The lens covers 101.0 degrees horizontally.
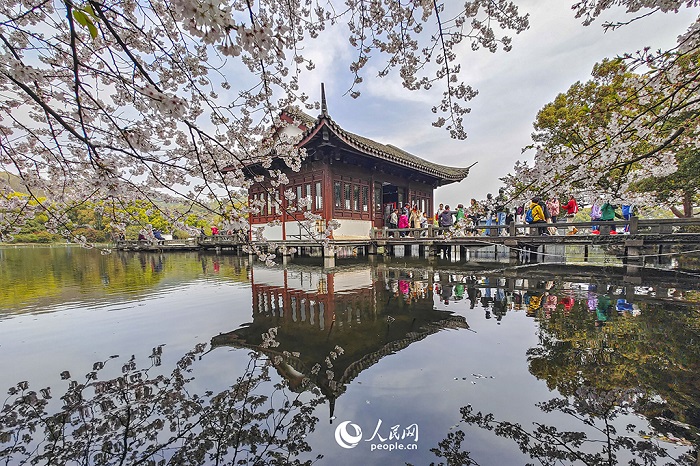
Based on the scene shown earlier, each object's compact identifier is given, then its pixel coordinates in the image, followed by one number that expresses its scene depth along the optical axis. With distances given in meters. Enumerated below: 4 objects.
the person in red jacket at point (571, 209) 11.02
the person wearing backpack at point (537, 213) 10.33
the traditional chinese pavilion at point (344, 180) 11.98
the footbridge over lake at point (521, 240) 8.47
